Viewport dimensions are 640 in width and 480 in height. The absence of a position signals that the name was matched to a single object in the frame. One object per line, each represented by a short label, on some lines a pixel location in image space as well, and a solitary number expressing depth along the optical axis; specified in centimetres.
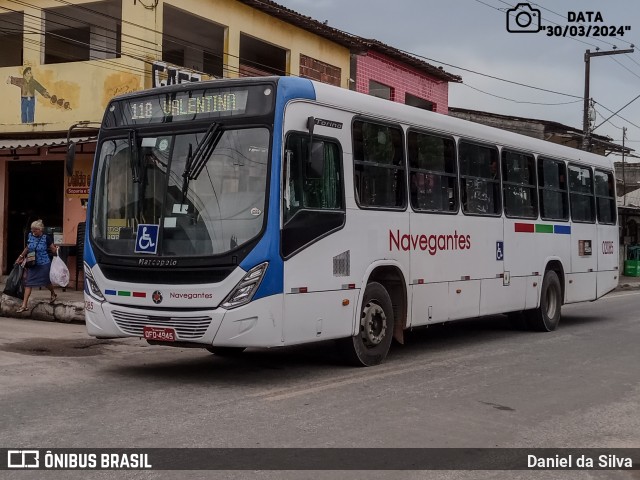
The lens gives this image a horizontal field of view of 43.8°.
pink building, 2627
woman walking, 1413
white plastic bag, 1387
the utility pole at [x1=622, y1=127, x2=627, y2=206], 4072
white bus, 791
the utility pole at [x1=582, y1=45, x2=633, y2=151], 3142
